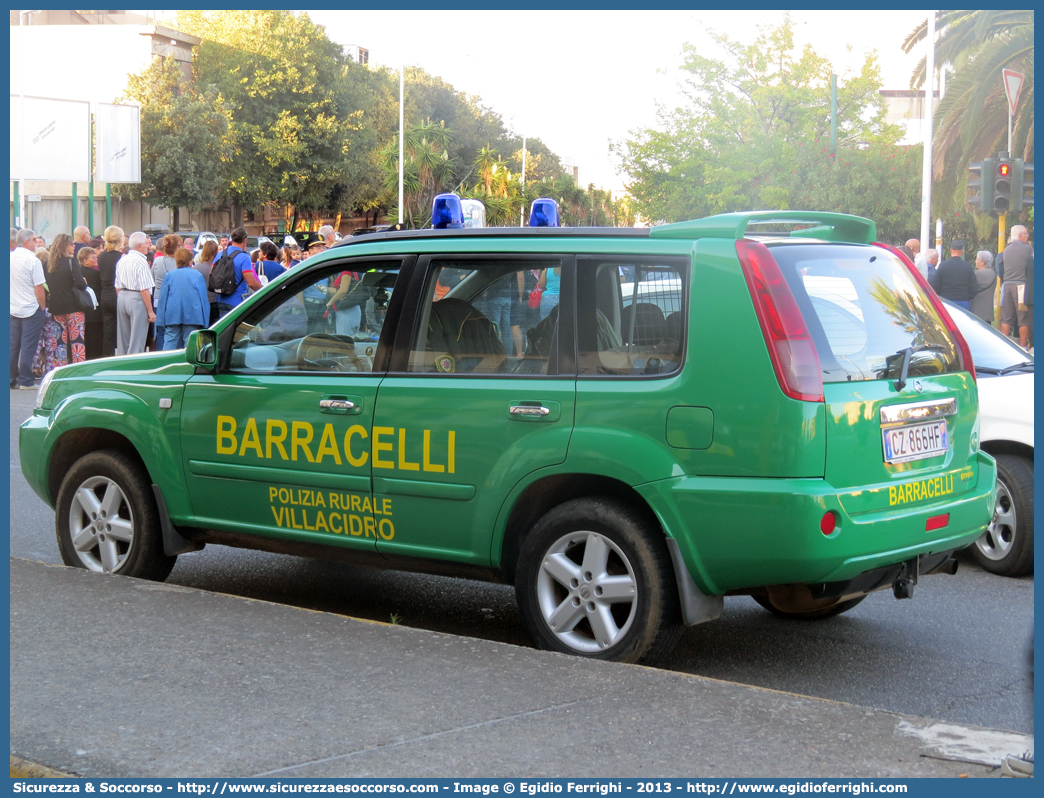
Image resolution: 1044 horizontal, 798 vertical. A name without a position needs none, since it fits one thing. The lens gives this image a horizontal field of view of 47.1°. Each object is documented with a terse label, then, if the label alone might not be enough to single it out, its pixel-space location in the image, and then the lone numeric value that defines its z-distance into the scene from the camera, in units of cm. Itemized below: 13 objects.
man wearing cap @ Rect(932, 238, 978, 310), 1517
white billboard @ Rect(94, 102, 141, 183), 3266
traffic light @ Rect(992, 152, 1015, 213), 1498
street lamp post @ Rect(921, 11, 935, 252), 2742
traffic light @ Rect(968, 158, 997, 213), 1498
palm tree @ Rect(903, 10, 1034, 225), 2338
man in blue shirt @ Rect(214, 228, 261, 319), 1383
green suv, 423
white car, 647
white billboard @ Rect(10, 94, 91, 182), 3081
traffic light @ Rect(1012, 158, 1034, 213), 1498
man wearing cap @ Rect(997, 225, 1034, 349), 1642
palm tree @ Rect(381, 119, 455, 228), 5138
